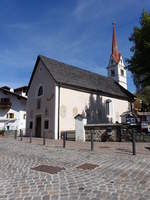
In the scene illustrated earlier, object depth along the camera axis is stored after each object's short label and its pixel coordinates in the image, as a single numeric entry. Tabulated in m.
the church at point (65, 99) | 20.38
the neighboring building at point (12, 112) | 34.84
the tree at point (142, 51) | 18.62
